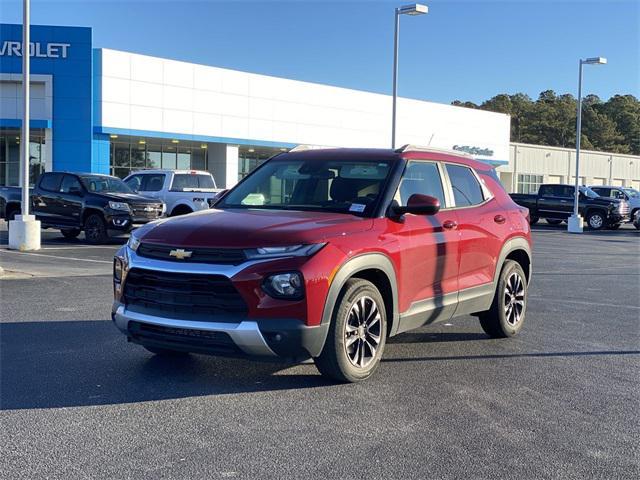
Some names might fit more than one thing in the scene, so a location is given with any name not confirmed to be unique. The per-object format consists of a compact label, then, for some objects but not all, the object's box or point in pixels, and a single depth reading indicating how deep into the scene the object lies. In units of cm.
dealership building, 3369
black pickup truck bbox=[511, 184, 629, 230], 3219
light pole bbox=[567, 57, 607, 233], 3011
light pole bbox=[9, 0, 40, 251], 1572
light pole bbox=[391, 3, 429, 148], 2173
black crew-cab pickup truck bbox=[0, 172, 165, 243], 1784
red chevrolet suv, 507
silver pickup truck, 2014
